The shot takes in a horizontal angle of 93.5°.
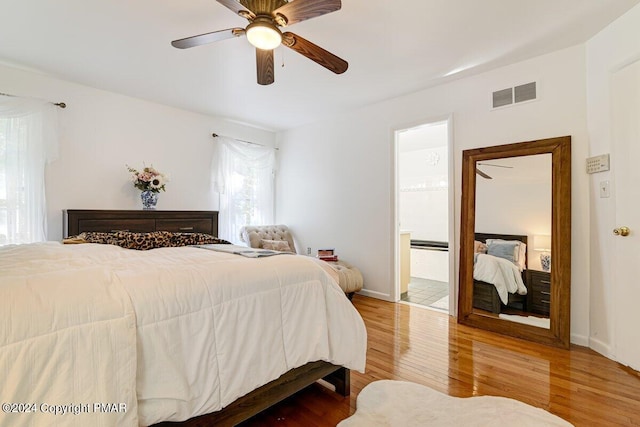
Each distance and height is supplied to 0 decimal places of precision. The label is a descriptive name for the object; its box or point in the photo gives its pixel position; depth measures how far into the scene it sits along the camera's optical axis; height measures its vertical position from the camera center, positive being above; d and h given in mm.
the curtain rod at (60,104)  3125 +1117
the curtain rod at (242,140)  4430 +1114
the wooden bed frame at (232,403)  1355 -858
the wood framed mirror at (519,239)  2631 -278
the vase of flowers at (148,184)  3494 +322
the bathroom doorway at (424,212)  4597 -38
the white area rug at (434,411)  1584 -1122
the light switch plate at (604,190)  2387 +159
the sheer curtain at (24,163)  2879 +472
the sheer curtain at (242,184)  4504 +423
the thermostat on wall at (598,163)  2379 +376
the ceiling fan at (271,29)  1619 +1089
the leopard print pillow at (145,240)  2379 -239
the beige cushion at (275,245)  4309 -496
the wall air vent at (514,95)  2843 +1120
